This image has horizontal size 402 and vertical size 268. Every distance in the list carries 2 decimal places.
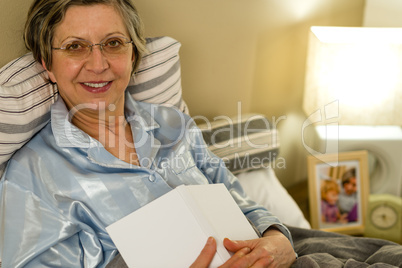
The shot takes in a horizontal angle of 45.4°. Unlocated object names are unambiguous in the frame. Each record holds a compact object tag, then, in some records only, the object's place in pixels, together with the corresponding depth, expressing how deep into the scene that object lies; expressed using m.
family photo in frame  2.13
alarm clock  2.12
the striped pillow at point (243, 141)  1.77
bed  1.21
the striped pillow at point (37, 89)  1.18
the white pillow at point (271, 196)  1.80
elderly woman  1.17
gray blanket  1.31
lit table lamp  1.94
